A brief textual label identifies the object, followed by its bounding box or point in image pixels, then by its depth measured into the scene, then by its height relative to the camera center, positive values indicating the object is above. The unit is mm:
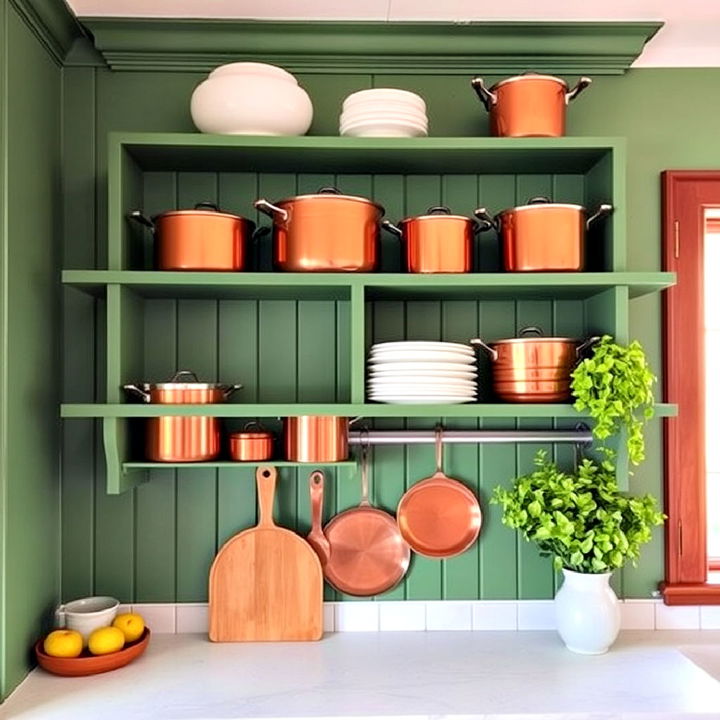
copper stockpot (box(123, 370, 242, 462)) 1606 -123
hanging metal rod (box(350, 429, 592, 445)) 1822 -165
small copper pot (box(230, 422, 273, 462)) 1675 -171
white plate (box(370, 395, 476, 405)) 1616 -67
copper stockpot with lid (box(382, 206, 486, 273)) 1642 +277
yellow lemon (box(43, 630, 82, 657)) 1597 -587
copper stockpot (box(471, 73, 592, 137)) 1646 +593
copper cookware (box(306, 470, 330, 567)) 1849 -386
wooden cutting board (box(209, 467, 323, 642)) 1799 -521
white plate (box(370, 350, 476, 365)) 1624 +29
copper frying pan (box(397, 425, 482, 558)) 1863 -354
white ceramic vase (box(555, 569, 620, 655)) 1686 -555
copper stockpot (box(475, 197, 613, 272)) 1634 +289
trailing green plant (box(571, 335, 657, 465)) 1551 -44
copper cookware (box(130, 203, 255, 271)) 1618 +284
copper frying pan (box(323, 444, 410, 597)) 1857 -451
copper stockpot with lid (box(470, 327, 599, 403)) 1643 +5
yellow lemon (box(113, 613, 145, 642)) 1688 -577
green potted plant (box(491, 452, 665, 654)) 1657 -364
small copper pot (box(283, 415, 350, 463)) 1659 -154
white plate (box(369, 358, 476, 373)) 1618 +7
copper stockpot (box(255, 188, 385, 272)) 1607 +301
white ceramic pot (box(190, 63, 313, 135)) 1637 +592
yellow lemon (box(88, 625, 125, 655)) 1619 -590
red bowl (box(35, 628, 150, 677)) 1584 -623
